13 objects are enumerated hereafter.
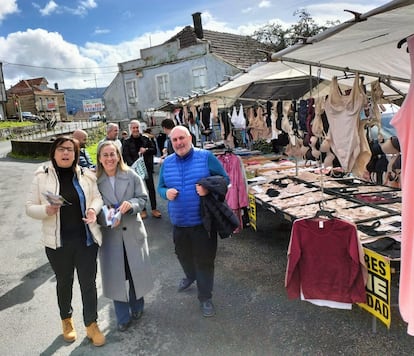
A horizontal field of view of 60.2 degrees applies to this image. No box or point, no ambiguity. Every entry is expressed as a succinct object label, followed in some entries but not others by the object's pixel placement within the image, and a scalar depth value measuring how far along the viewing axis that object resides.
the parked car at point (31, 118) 48.61
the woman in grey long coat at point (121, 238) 3.23
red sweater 2.89
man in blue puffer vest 3.37
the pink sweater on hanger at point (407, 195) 1.87
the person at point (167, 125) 5.85
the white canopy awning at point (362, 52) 2.30
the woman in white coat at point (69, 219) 2.96
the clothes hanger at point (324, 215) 3.00
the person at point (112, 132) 5.77
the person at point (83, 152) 4.79
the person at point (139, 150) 6.54
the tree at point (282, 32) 18.09
